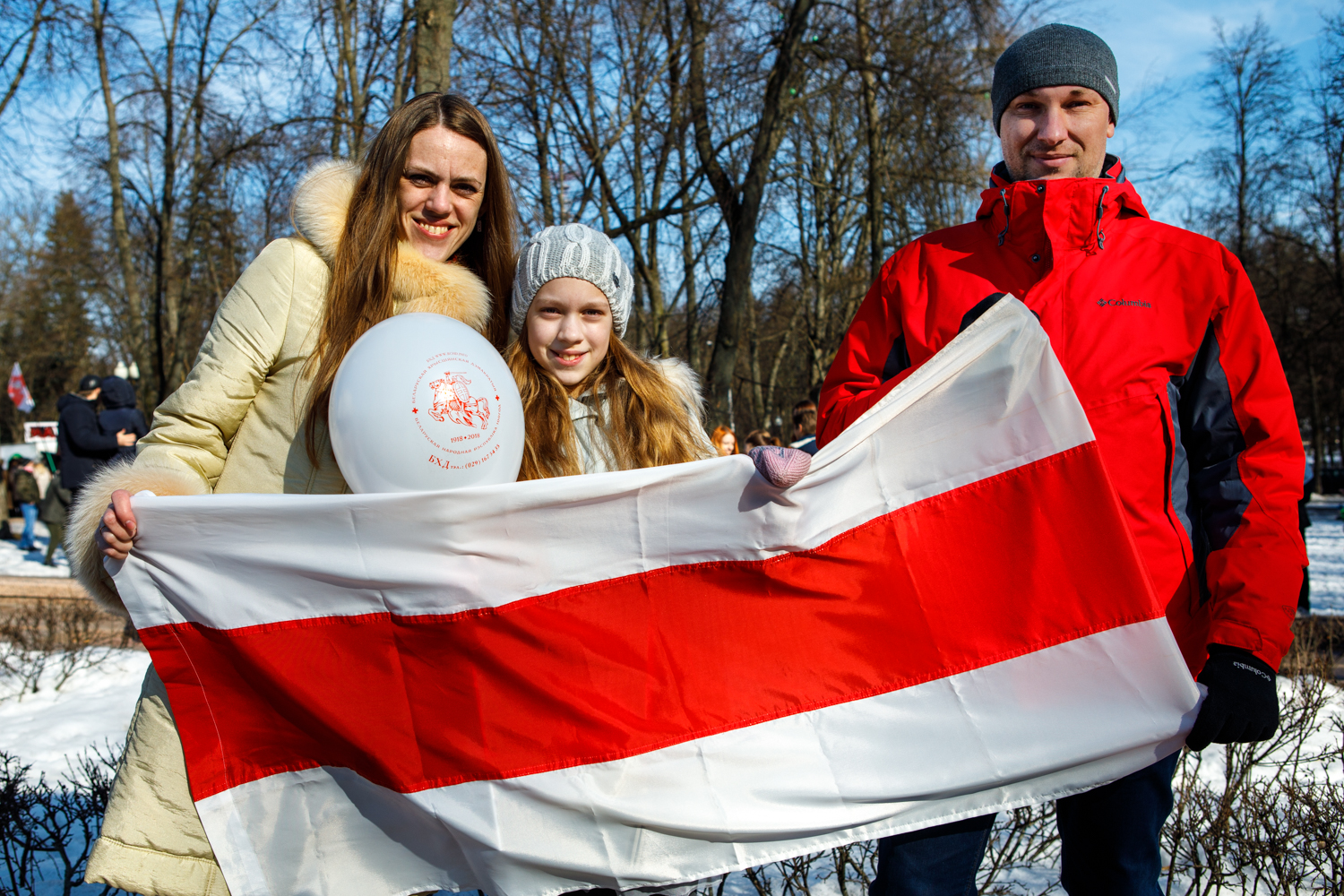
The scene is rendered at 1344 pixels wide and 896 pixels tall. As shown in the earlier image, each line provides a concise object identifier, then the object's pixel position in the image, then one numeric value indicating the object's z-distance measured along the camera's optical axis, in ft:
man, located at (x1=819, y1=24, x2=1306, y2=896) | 6.05
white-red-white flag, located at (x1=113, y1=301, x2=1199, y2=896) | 6.54
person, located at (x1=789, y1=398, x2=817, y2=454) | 31.32
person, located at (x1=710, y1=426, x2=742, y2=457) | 27.84
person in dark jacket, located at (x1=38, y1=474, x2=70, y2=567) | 38.19
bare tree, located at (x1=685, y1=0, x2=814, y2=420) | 28.58
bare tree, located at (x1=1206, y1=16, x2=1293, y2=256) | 79.20
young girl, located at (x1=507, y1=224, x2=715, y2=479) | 7.91
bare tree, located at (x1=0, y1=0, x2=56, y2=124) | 33.73
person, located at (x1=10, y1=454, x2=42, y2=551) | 44.11
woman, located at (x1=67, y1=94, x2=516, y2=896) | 6.81
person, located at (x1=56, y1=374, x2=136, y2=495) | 30.12
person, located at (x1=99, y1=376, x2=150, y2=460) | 29.71
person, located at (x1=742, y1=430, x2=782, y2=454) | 32.40
